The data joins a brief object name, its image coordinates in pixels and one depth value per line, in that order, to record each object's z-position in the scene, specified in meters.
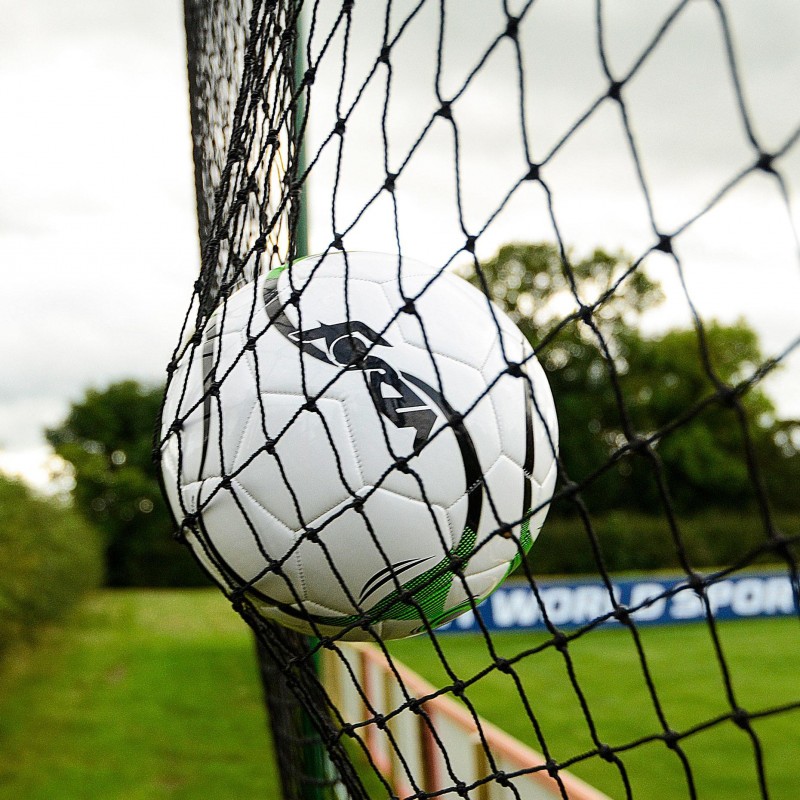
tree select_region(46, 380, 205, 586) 23.58
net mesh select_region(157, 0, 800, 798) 0.94
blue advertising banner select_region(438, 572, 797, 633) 9.14
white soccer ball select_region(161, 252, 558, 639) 1.36
